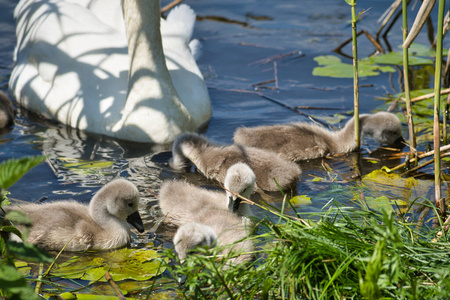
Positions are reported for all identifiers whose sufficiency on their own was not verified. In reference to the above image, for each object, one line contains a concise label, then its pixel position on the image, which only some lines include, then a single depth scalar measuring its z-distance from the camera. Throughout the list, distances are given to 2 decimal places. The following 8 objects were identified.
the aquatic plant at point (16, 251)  4.77
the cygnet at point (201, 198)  9.20
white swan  13.02
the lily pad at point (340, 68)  17.33
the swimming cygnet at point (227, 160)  11.05
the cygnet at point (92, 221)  8.96
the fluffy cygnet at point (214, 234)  7.62
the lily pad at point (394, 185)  10.83
